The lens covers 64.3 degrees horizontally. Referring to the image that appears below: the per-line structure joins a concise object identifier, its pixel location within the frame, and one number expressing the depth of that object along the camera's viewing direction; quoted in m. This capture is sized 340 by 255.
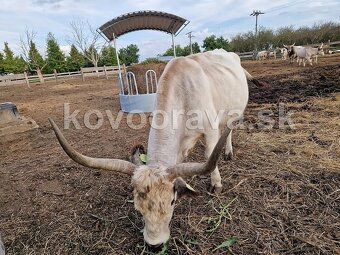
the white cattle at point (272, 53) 38.34
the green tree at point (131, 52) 76.78
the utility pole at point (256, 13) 56.24
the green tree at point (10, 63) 50.41
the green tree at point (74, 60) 54.41
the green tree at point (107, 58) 57.21
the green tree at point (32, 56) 46.65
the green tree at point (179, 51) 68.90
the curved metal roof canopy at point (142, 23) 9.52
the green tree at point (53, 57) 52.80
